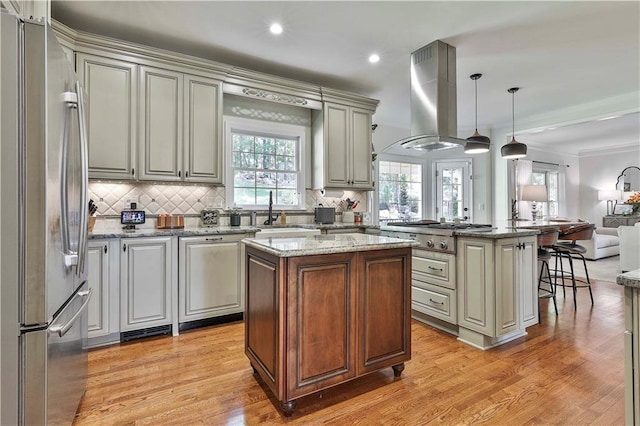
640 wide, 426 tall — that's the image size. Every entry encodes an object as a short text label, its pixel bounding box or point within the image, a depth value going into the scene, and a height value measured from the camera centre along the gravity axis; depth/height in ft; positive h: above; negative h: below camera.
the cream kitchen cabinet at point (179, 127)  10.09 +2.84
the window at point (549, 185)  26.03 +2.29
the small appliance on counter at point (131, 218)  10.39 -0.16
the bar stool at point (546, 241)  10.80 -0.97
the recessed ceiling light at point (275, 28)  9.37 +5.48
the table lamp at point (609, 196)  26.89 +1.39
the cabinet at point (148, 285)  9.00 -2.07
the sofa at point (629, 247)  15.66 -1.71
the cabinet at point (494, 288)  8.45 -2.07
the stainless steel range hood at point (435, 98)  10.40 +3.79
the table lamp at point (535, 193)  21.27 +1.28
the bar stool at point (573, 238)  12.24 -1.05
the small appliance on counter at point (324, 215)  14.05 -0.09
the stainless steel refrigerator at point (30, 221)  3.85 -0.10
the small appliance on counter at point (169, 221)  10.94 -0.27
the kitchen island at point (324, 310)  5.67 -1.88
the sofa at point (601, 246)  21.65 -2.30
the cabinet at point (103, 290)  8.56 -2.08
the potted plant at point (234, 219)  12.04 -0.22
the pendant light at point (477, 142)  13.22 +2.90
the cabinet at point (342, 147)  13.74 +2.90
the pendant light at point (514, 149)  14.48 +2.86
